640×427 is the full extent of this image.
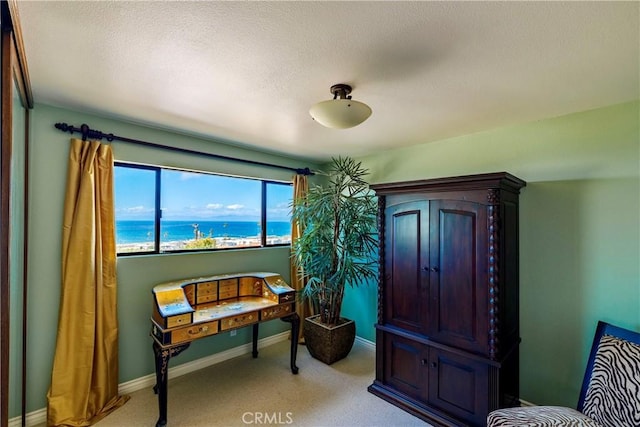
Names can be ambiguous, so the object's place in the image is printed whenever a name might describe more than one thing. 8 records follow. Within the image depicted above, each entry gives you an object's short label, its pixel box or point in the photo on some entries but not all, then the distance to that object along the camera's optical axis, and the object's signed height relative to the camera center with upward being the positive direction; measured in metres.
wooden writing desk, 2.15 -0.80
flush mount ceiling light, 1.61 +0.61
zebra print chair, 1.58 -0.99
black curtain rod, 2.21 +0.66
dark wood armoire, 2.04 -0.59
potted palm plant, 3.10 -0.34
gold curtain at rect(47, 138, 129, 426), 2.12 -0.64
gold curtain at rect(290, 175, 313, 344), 3.66 -0.65
